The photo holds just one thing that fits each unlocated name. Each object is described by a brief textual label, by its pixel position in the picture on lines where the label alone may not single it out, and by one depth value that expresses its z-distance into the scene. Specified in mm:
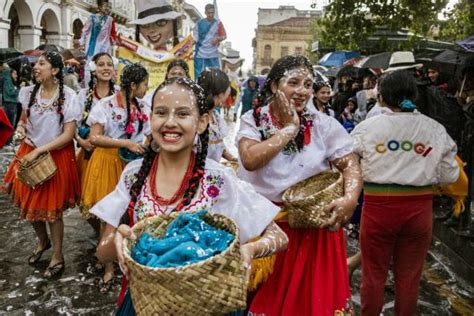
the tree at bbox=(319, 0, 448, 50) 9609
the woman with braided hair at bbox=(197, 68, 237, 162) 4160
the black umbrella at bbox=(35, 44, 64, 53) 10209
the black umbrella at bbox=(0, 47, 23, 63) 12398
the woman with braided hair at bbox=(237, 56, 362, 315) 2494
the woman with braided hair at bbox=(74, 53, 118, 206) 4582
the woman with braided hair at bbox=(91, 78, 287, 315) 2074
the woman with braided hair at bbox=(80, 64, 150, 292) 4191
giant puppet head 6574
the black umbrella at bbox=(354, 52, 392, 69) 8365
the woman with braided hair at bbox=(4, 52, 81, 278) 4359
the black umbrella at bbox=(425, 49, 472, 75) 5555
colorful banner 6547
